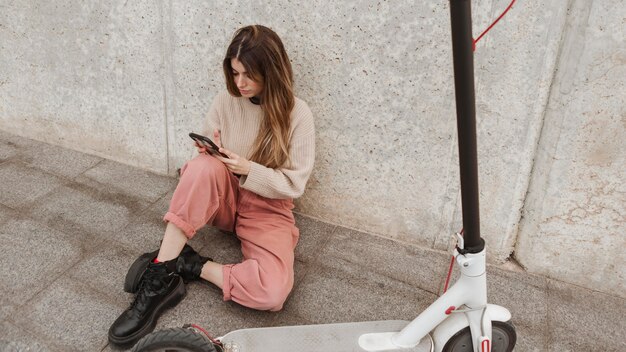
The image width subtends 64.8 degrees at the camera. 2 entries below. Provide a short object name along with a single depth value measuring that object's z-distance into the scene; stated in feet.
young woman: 6.91
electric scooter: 4.33
